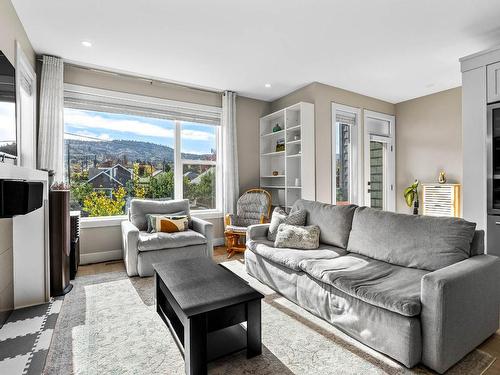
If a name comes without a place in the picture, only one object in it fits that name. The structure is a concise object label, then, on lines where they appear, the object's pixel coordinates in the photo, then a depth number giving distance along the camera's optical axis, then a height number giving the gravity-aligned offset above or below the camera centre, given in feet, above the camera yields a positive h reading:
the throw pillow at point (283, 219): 10.19 -1.22
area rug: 5.36 -3.50
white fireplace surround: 7.79 -1.95
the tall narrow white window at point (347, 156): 15.69 +1.80
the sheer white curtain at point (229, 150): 15.33 +2.08
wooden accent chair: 13.55 -1.50
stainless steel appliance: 9.37 +0.44
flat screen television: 6.54 +1.96
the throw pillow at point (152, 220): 11.70 -1.42
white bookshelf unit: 14.06 +1.77
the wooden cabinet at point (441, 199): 14.15 -0.70
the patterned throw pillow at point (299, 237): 9.15 -1.71
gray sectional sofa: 5.15 -2.13
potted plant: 16.02 -0.57
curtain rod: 11.86 +5.28
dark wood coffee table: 5.00 -2.45
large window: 12.69 +1.42
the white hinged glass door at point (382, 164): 17.24 +1.44
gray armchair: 10.36 -2.07
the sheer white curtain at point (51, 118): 10.91 +2.82
